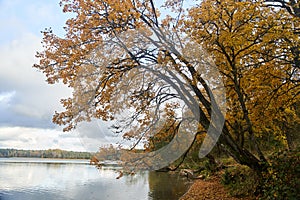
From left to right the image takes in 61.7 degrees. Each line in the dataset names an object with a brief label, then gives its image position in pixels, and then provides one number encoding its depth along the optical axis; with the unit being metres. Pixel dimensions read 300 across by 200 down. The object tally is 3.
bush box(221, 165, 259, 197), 9.41
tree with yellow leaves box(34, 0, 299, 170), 7.25
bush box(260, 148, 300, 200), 6.82
